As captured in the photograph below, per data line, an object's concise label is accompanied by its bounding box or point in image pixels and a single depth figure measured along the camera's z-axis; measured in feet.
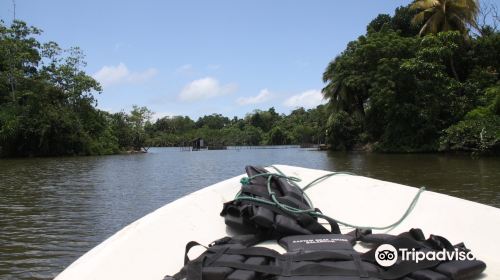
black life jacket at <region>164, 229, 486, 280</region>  5.16
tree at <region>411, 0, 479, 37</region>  78.02
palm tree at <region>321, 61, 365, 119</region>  104.12
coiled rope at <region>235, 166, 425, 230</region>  8.00
